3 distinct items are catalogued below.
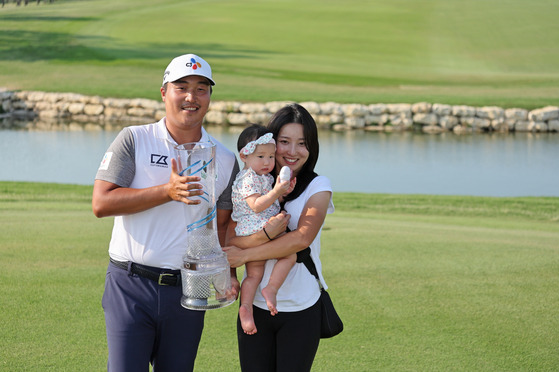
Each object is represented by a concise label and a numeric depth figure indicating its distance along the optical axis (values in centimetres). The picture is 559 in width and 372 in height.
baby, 295
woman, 298
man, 293
